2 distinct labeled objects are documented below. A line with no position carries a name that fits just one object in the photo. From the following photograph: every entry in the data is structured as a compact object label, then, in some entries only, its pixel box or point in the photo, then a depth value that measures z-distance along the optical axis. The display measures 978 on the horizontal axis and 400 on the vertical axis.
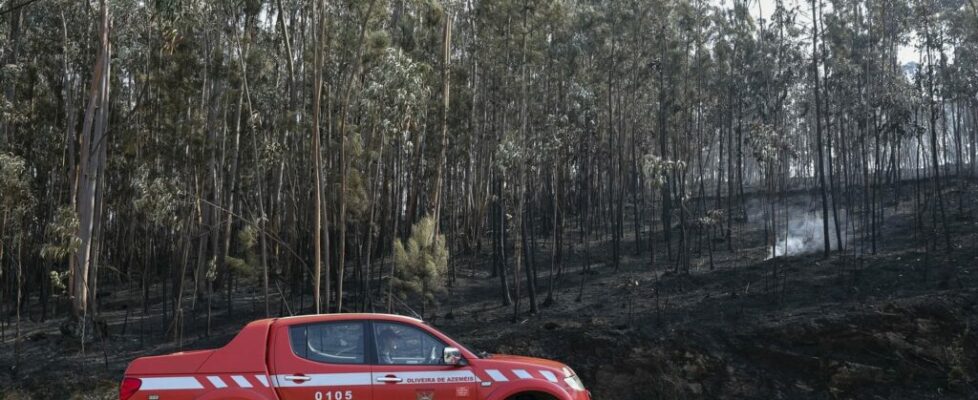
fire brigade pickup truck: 7.65
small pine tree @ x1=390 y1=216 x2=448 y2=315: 17.31
